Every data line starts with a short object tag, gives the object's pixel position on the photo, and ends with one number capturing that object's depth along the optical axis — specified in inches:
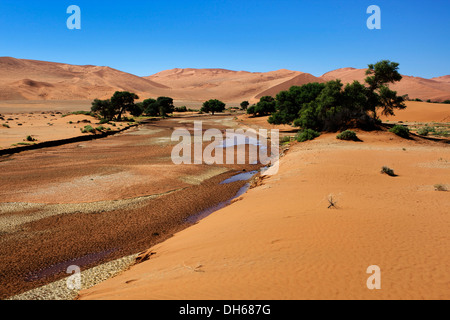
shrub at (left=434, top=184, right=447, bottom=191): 431.8
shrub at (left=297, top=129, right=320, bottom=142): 1119.7
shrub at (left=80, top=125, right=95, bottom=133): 1414.6
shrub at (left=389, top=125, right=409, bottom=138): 1068.5
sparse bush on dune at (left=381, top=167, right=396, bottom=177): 554.3
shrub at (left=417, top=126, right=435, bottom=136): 1207.2
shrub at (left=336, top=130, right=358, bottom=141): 1029.8
